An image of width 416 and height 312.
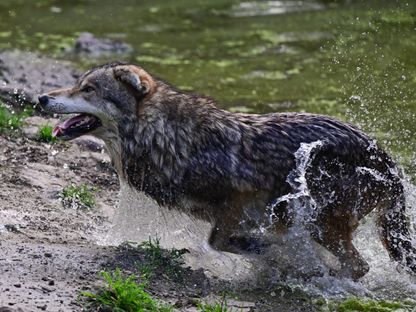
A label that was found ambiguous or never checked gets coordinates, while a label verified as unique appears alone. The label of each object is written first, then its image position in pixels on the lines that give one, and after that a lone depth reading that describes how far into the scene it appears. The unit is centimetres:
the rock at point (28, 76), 2273
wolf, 1429
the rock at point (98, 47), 3011
